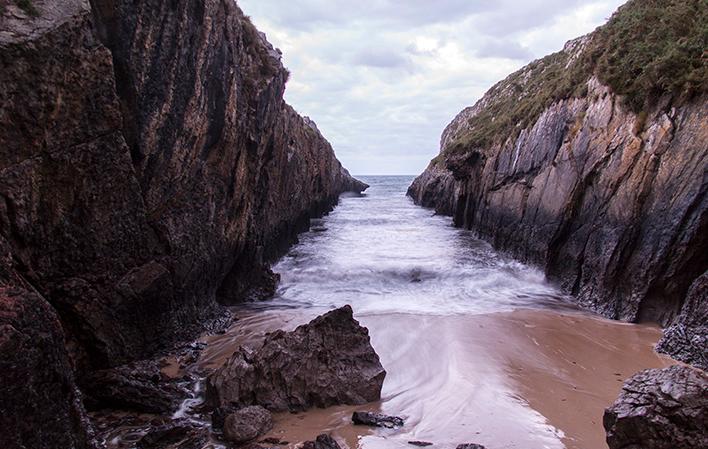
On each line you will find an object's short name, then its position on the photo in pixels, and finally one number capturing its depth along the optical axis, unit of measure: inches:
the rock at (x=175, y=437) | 223.6
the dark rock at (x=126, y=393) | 259.0
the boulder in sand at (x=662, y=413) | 163.8
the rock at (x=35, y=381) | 153.8
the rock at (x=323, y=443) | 216.7
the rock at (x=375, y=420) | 247.1
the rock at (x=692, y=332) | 319.0
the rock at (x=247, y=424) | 229.9
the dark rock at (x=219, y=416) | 242.2
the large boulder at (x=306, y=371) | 266.1
